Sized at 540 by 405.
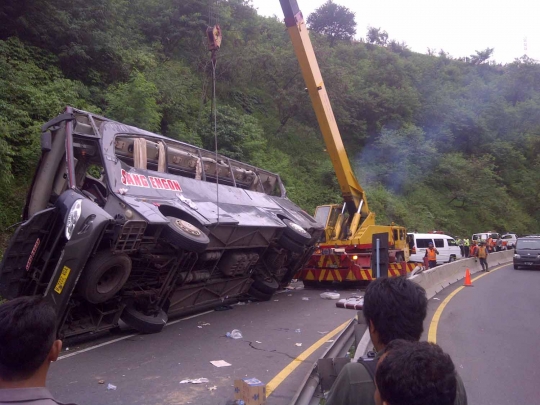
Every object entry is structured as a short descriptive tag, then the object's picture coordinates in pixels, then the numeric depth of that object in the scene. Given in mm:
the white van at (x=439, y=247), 24459
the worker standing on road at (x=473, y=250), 26272
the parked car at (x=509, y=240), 37244
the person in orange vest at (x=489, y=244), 31191
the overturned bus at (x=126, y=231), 6605
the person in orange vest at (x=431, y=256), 22541
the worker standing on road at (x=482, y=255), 21500
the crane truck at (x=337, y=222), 13047
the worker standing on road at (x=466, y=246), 30289
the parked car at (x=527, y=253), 23141
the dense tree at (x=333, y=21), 55250
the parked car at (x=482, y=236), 35144
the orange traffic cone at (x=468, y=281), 16641
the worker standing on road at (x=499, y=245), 35400
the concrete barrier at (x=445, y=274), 13631
